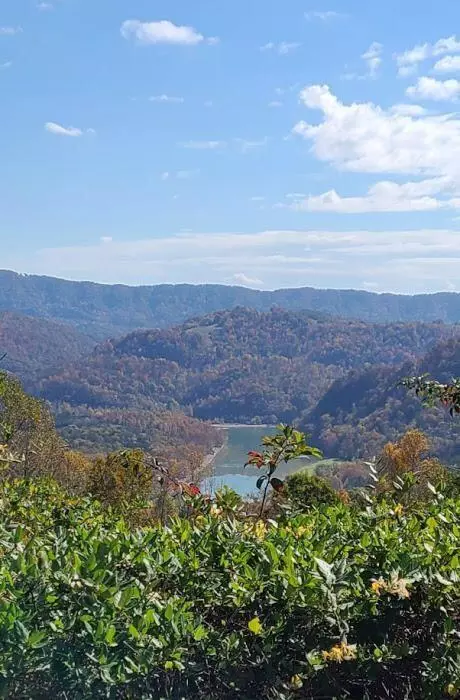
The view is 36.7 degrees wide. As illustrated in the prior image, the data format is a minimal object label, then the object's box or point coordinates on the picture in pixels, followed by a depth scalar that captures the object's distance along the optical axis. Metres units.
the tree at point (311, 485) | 16.08
